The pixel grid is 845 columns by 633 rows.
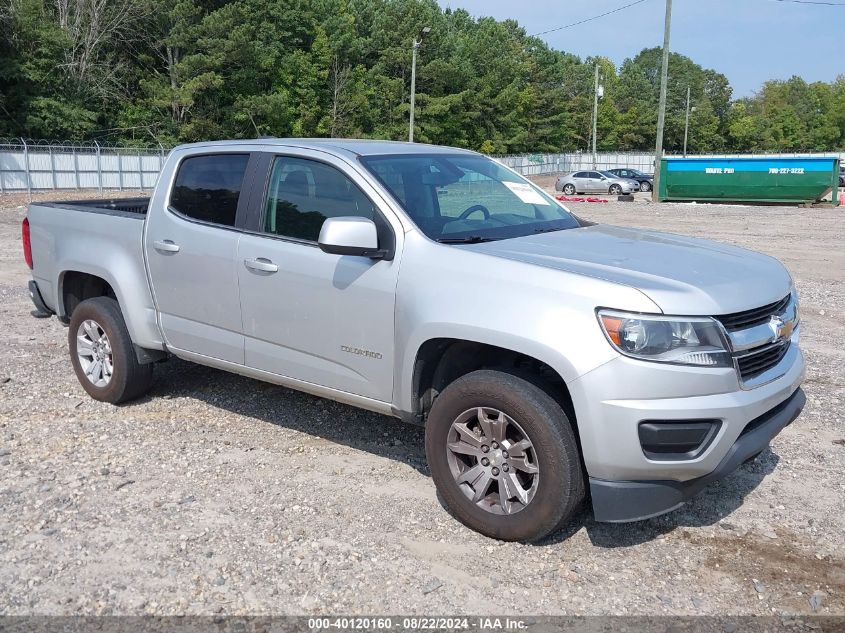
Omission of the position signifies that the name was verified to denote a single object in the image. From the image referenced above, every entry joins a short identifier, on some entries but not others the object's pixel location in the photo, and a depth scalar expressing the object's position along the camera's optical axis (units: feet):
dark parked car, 143.84
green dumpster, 97.71
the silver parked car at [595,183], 133.08
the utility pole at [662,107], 104.83
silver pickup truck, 11.38
